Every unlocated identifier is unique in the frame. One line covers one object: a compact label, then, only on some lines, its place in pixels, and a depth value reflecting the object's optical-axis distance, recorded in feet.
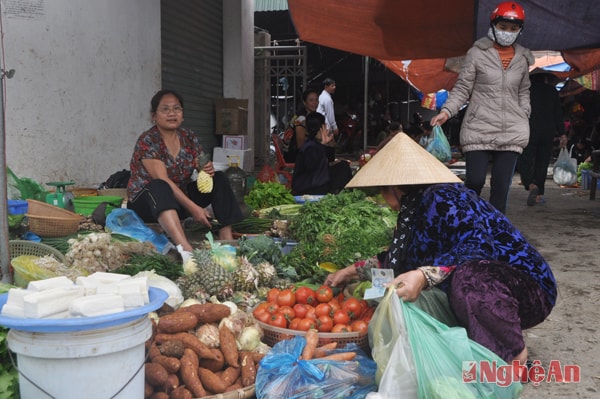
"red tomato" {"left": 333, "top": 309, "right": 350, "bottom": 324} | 10.19
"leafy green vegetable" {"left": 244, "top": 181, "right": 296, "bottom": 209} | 23.36
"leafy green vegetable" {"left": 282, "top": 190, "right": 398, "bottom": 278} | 14.40
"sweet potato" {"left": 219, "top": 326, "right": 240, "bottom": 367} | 9.12
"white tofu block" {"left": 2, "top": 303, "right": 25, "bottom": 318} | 6.46
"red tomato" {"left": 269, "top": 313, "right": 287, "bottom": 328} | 10.22
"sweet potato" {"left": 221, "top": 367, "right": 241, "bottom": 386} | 8.83
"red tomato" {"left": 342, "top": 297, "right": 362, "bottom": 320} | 10.50
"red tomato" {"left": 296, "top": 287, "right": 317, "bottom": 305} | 11.05
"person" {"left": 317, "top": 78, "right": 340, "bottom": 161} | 35.06
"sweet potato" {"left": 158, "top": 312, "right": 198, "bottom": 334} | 9.28
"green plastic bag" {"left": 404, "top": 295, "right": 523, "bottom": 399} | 7.64
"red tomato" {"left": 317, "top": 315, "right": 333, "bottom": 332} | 10.10
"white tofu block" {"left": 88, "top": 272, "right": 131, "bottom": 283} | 7.61
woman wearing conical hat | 8.79
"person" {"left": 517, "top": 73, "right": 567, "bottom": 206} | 29.07
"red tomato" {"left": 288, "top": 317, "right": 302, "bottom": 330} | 10.07
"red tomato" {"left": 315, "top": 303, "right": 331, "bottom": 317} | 10.36
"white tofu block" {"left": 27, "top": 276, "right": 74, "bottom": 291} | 7.06
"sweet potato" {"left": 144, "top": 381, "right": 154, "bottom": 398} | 8.24
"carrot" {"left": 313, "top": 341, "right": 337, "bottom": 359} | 9.27
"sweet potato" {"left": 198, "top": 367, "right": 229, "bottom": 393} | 8.52
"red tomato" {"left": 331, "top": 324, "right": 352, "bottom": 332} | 9.99
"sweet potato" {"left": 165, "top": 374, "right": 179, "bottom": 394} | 8.35
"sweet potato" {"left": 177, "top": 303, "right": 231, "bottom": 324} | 9.84
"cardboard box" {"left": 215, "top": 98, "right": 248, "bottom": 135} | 33.78
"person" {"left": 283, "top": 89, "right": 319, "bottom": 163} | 27.55
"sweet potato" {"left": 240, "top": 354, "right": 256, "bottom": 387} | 8.86
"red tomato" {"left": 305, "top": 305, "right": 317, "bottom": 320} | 10.37
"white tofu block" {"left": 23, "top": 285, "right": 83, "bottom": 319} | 6.35
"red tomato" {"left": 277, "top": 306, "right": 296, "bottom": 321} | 10.44
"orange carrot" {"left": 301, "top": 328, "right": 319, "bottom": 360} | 8.99
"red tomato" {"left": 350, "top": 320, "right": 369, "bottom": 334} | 9.94
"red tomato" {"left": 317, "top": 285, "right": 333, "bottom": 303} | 10.99
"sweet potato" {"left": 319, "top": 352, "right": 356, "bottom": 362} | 9.07
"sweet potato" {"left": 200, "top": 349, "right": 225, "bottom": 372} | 9.09
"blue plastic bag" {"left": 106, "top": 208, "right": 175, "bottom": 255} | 15.61
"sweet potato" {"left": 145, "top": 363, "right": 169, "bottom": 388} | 8.29
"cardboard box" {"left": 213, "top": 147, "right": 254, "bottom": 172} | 28.48
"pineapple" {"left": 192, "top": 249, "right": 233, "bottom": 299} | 11.94
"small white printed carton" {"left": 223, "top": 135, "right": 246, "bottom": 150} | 34.24
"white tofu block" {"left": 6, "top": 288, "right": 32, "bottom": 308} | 6.53
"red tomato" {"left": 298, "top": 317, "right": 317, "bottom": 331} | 9.94
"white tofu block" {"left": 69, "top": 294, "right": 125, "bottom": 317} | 6.41
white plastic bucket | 6.36
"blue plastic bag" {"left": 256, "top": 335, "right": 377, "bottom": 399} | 8.37
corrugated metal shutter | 28.55
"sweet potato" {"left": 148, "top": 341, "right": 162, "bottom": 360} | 8.70
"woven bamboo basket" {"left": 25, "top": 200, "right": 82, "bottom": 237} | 14.17
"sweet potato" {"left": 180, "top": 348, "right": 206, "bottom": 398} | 8.41
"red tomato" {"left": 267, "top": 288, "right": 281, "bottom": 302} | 11.16
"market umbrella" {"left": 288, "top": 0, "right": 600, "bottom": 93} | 25.52
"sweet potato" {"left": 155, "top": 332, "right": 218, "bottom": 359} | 9.00
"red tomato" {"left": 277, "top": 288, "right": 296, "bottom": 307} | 10.91
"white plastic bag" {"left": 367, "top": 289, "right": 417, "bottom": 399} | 7.78
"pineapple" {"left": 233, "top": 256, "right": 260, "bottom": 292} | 12.55
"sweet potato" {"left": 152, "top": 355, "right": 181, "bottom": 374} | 8.56
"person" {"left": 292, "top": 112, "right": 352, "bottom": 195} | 23.63
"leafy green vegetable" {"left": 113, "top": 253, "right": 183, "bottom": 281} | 12.78
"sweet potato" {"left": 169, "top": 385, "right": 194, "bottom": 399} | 8.24
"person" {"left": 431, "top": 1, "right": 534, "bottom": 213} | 17.51
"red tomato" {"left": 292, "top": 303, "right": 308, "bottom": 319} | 10.52
